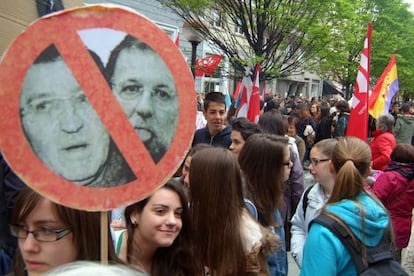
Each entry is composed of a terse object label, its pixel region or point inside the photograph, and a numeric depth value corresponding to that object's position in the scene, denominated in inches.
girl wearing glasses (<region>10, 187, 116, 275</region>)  65.1
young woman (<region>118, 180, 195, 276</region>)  86.0
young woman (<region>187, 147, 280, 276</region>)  91.4
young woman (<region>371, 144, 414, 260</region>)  181.9
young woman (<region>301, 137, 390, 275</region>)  92.0
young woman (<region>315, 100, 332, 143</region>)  440.5
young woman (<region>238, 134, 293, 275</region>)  123.3
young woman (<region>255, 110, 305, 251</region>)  177.9
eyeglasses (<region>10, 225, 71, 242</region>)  66.6
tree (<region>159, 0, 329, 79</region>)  372.5
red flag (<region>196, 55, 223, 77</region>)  428.5
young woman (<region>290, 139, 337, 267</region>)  131.5
